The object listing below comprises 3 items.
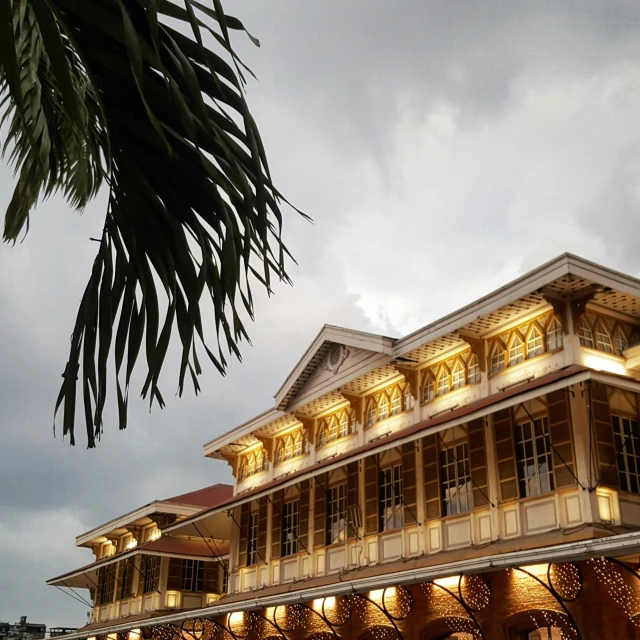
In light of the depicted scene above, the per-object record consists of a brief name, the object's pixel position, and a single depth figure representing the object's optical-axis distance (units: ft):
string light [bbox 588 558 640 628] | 38.50
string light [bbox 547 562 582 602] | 40.16
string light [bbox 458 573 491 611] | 45.57
